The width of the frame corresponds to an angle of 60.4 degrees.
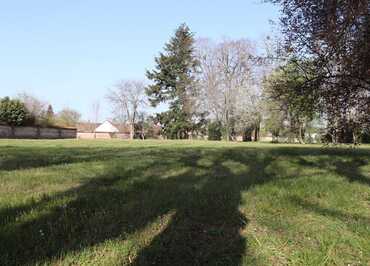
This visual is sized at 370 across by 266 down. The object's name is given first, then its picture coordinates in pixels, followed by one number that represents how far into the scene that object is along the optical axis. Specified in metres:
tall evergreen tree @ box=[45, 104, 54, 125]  51.55
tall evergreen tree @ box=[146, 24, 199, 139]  50.06
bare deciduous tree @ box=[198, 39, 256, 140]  41.25
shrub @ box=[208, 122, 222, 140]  48.67
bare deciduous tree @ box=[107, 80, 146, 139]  66.81
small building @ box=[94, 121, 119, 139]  79.68
